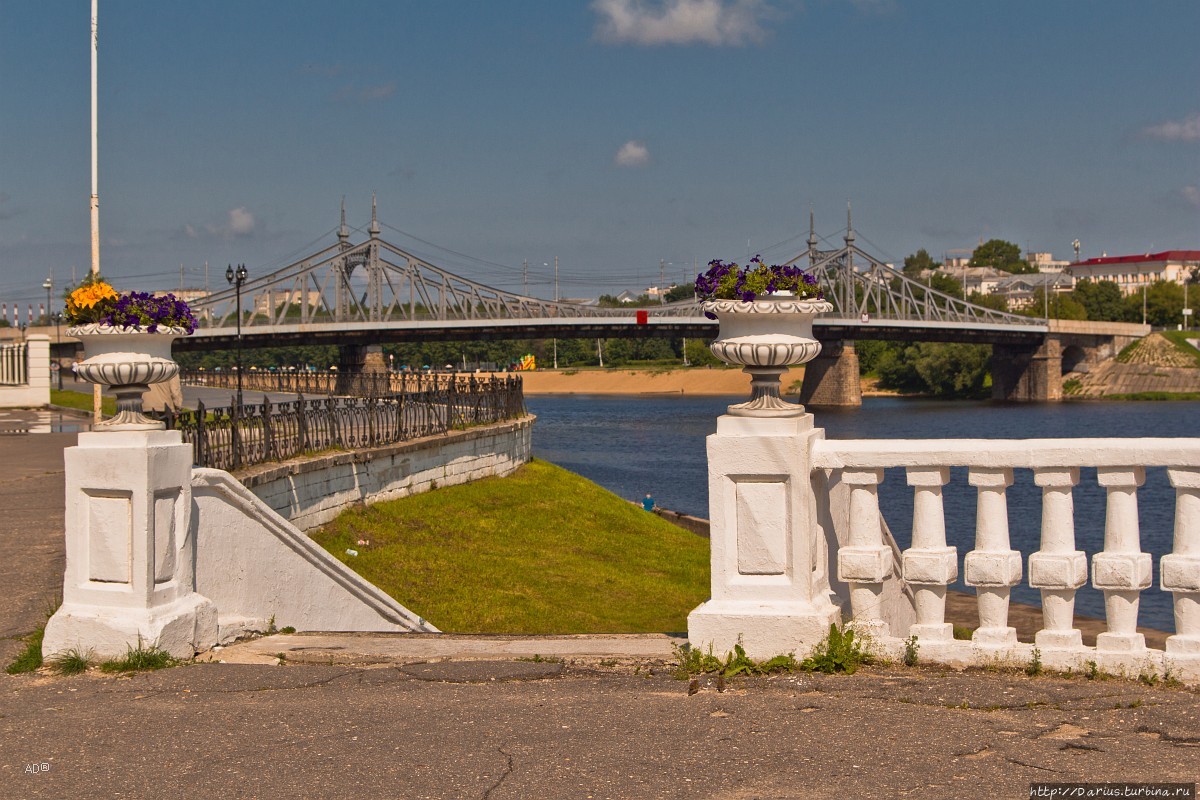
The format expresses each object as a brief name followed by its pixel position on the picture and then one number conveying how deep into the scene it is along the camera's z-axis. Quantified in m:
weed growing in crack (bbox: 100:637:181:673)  6.25
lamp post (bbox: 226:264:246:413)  35.31
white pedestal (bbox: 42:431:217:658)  6.34
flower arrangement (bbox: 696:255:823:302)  5.80
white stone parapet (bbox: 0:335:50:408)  35.78
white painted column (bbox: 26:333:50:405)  36.09
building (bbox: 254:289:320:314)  82.26
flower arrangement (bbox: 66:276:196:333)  6.91
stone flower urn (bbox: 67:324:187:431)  6.82
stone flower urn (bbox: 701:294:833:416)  5.70
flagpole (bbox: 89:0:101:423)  18.61
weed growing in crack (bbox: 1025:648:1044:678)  5.37
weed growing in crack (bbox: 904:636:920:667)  5.56
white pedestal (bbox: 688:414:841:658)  5.58
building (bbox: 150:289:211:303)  80.75
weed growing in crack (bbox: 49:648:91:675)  6.28
